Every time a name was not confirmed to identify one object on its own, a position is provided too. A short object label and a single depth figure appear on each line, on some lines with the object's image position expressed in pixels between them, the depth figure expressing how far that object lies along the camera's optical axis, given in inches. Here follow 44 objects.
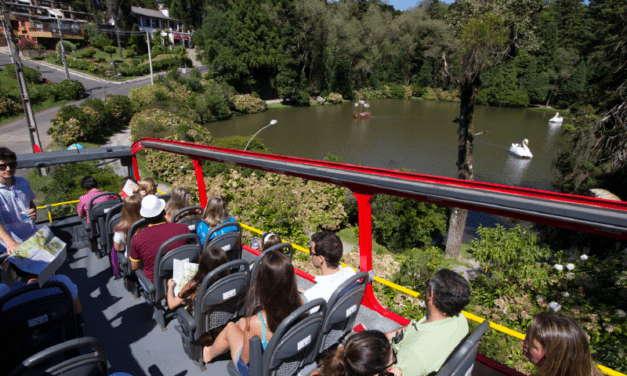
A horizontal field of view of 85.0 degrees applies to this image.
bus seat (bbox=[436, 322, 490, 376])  52.3
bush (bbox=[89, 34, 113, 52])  1998.0
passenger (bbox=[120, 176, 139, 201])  173.4
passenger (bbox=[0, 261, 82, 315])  99.7
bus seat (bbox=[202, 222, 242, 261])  115.3
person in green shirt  69.7
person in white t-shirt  94.5
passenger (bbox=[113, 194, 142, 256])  128.2
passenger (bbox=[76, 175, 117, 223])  167.9
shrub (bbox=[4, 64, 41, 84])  1175.0
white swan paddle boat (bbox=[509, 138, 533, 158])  965.2
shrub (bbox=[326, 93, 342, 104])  1958.7
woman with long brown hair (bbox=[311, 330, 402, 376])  61.9
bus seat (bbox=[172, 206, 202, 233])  140.3
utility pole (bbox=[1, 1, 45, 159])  497.8
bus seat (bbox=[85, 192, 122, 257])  155.0
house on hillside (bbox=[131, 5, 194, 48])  2491.4
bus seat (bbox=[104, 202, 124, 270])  141.1
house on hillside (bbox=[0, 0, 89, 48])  1776.8
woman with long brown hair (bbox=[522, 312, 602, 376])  59.4
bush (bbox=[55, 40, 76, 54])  1809.9
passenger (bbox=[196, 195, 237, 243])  132.3
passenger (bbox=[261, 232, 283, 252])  120.8
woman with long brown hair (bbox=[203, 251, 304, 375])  79.7
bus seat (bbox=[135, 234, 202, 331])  104.0
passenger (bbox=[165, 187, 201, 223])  145.1
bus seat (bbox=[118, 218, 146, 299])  120.1
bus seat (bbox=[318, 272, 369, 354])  80.0
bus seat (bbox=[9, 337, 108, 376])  55.3
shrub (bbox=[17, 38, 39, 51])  1726.1
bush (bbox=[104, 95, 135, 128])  997.5
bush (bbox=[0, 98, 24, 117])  972.6
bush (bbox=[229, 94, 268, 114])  1544.0
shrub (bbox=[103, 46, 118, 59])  1913.4
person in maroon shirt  113.6
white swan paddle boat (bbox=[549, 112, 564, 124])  1377.2
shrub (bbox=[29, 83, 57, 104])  1091.9
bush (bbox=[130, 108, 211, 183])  692.1
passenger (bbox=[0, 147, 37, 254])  116.2
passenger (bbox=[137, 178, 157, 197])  163.2
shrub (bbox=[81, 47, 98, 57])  1800.9
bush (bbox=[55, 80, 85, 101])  1138.0
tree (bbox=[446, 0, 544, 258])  380.2
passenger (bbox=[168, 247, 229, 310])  94.1
